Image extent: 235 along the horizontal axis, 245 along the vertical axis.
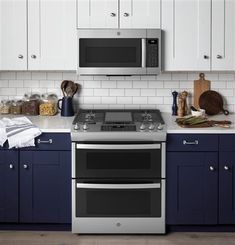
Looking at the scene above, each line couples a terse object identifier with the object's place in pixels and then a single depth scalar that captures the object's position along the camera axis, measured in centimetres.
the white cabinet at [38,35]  489
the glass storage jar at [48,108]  517
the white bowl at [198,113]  502
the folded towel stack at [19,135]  450
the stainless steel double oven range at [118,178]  447
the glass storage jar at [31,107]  518
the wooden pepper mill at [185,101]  515
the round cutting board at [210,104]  521
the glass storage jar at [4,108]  523
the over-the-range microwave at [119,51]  482
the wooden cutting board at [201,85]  523
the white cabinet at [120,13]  487
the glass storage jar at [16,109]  521
